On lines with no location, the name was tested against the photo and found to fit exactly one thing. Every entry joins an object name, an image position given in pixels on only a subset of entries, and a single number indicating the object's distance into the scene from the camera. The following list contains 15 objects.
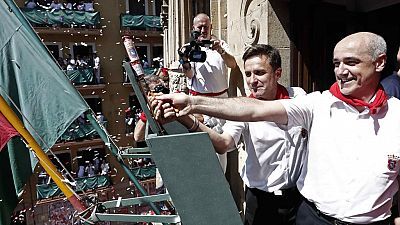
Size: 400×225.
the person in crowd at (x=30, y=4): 15.72
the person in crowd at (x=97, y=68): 17.36
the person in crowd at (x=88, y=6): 17.13
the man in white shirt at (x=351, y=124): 1.67
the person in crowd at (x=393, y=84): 2.25
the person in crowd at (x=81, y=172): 17.17
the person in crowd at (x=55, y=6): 16.30
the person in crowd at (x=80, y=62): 17.02
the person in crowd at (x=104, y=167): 17.67
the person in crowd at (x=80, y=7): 17.08
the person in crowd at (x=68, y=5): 16.73
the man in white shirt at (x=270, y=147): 2.22
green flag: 2.63
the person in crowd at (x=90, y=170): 17.41
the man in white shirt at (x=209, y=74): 4.02
